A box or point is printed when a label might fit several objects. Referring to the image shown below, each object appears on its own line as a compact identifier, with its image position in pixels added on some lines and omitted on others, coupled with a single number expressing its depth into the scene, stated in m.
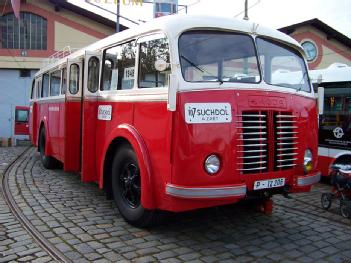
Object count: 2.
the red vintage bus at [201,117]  4.41
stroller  6.09
